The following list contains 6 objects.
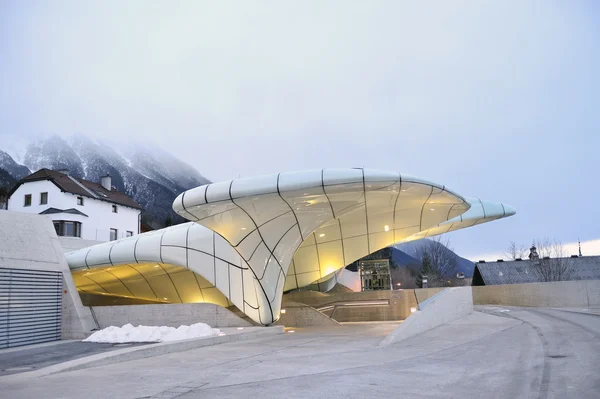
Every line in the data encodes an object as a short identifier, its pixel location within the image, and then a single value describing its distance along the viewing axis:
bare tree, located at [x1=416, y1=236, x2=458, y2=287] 66.24
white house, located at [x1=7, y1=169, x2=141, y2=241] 44.19
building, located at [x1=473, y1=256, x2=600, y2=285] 47.62
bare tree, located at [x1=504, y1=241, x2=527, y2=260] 76.44
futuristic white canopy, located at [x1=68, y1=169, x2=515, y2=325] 16.92
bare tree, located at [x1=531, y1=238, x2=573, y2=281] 48.66
